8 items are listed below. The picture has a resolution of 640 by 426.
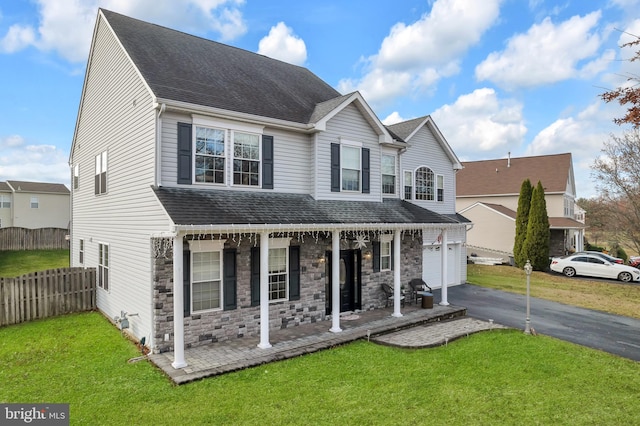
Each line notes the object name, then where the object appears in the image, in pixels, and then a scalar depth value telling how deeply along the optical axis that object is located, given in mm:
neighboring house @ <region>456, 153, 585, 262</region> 26906
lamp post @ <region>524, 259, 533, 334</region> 10266
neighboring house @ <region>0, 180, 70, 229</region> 33875
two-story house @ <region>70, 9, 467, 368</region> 8602
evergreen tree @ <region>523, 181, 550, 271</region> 23266
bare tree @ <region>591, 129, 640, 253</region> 21219
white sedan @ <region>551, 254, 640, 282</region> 20097
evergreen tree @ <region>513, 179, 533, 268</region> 23953
